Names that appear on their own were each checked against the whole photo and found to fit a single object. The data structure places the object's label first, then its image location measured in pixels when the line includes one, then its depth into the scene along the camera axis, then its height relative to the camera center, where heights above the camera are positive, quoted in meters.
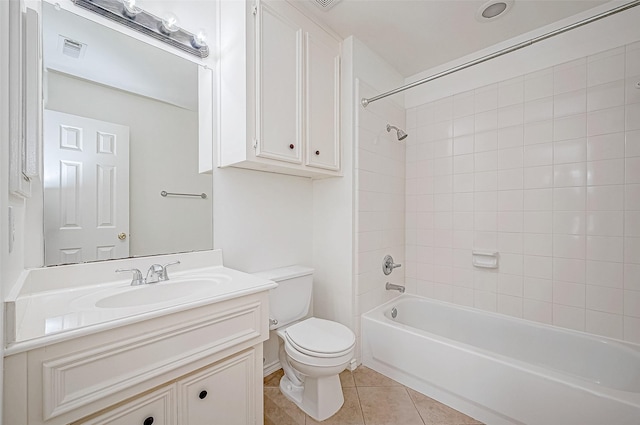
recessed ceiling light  1.65 +1.27
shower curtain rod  1.13 +0.84
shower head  2.18 +0.65
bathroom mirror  1.17 +0.32
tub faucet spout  2.23 -0.62
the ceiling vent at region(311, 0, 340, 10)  1.65 +1.28
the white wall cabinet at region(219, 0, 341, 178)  1.48 +0.73
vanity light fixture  1.30 +0.98
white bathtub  1.24 -0.88
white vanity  0.73 -0.44
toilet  1.46 -0.73
